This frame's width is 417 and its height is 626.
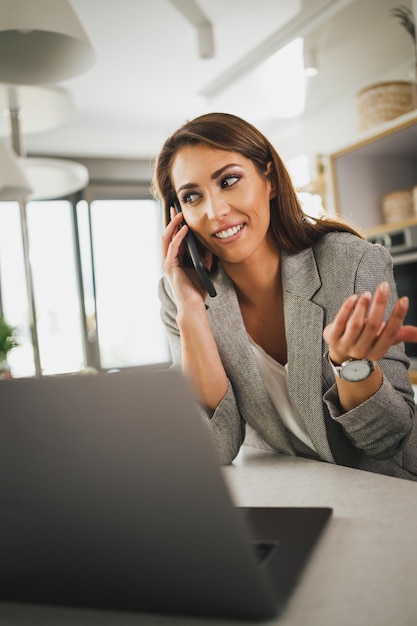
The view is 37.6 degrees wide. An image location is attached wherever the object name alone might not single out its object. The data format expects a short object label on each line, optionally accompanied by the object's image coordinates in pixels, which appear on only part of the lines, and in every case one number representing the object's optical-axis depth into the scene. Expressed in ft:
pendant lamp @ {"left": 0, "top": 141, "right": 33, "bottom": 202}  7.63
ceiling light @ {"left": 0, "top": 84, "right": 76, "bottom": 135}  8.51
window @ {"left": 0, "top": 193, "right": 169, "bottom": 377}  19.60
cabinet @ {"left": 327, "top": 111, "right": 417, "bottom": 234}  10.32
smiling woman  3.39
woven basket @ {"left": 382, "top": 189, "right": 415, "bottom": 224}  10.47
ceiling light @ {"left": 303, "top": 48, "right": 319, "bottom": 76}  11.25
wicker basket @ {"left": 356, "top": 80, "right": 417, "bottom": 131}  10.24
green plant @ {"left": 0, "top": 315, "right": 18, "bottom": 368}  11.50
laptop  1.40
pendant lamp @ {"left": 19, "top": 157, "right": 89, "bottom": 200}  9.90
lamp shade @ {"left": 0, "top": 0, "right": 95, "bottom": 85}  3.70
